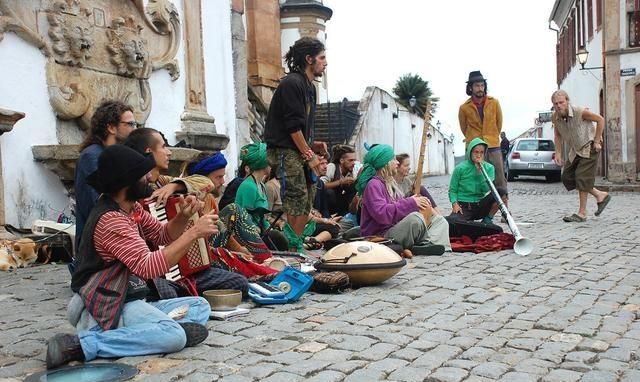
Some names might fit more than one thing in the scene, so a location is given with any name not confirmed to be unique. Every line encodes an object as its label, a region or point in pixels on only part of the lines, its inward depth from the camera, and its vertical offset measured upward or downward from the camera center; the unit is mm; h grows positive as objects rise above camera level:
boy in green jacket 9812 -507
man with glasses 5590 +192
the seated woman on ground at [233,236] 6234 -689
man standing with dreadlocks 7344 +249
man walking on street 11055 +15
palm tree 63788 +4879
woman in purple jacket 7824 -603
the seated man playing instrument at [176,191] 5199 -231
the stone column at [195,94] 11727 +938
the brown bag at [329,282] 5852 -947
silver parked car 26516 -500
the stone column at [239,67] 14336 +1592
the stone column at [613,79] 23469 +1826
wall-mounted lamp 25250 +2699
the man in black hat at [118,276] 4055 -604
